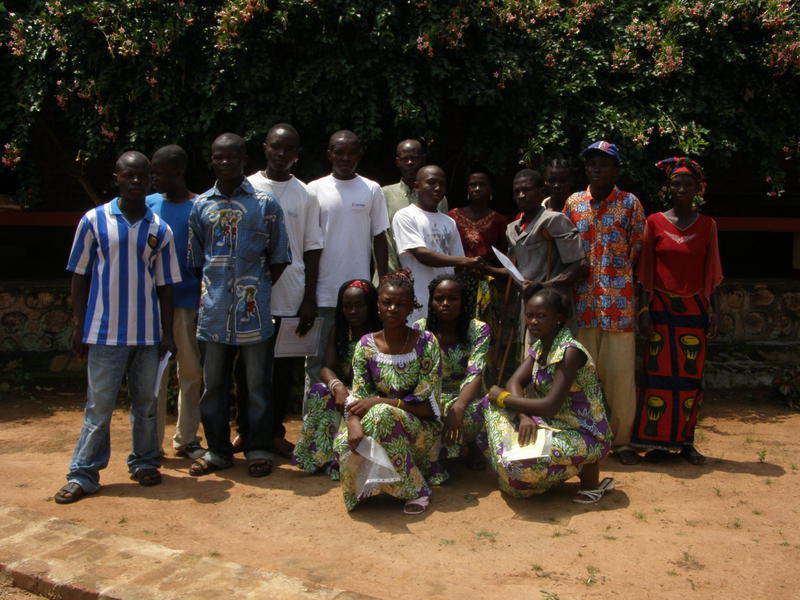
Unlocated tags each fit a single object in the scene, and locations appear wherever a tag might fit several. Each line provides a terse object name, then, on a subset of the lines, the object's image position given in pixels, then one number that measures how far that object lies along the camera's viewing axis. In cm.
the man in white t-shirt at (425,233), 467
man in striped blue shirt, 408
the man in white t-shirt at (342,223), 468
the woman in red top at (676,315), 460
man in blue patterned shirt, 427
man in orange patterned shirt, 463
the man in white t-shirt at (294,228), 454
